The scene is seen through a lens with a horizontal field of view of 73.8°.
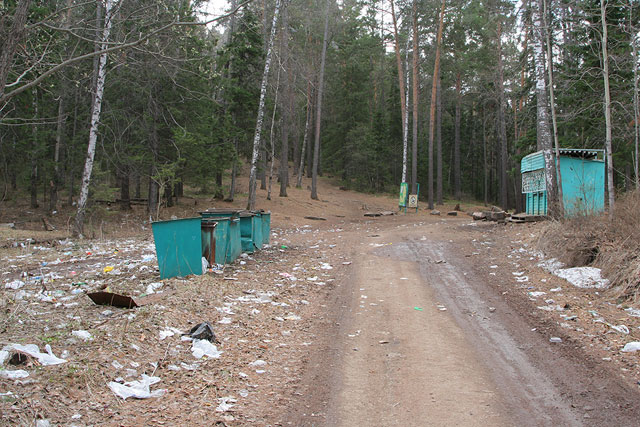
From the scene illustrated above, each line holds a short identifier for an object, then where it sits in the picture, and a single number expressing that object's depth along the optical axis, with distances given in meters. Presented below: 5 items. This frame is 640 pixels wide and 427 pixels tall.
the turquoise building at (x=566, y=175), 14.37
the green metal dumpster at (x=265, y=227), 11.69
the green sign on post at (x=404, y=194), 25.25
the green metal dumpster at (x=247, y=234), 10.31
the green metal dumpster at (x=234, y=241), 8.81
